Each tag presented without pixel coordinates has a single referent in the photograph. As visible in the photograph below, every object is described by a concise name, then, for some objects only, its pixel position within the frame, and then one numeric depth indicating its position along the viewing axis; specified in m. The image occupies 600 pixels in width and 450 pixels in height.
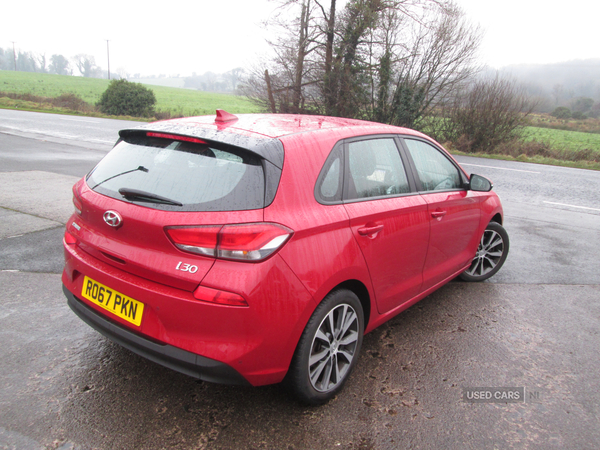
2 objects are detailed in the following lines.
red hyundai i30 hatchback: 2.03
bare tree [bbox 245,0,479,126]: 19.02
